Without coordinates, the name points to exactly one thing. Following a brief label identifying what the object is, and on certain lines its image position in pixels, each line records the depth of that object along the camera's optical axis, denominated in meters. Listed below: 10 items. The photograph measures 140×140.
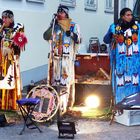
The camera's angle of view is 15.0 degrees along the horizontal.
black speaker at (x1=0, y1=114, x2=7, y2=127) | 8.53
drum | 8.59
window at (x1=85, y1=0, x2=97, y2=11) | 16.73
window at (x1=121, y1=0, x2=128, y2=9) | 20.08
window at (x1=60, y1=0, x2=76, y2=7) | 14.74
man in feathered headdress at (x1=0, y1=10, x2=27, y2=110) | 9.06
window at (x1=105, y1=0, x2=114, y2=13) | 18.58
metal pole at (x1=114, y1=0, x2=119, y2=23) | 11.59
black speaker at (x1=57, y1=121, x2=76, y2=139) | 7.78
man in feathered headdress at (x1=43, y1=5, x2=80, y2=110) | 9.09
